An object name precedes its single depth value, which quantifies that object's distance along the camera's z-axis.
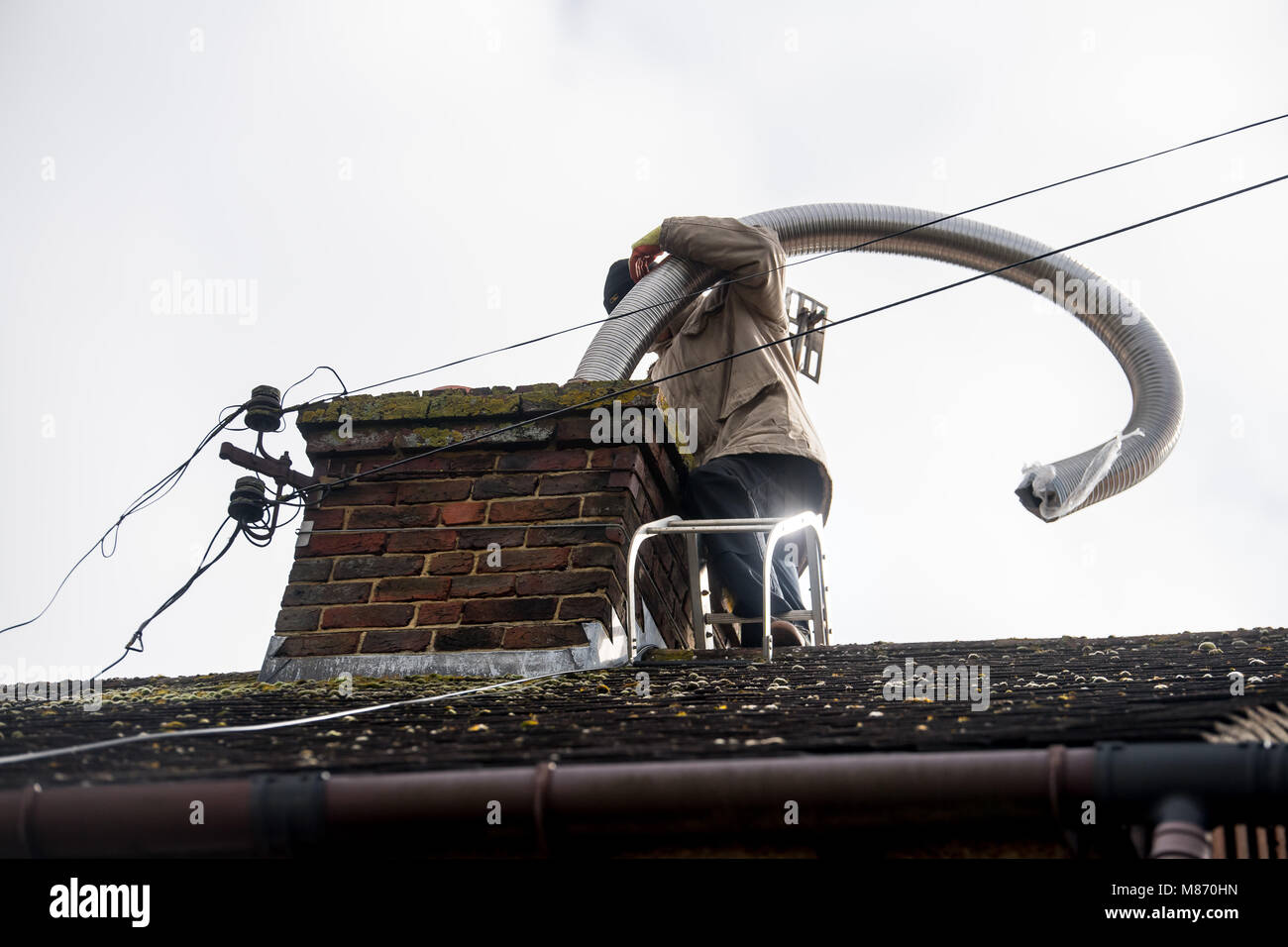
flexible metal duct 6.15
